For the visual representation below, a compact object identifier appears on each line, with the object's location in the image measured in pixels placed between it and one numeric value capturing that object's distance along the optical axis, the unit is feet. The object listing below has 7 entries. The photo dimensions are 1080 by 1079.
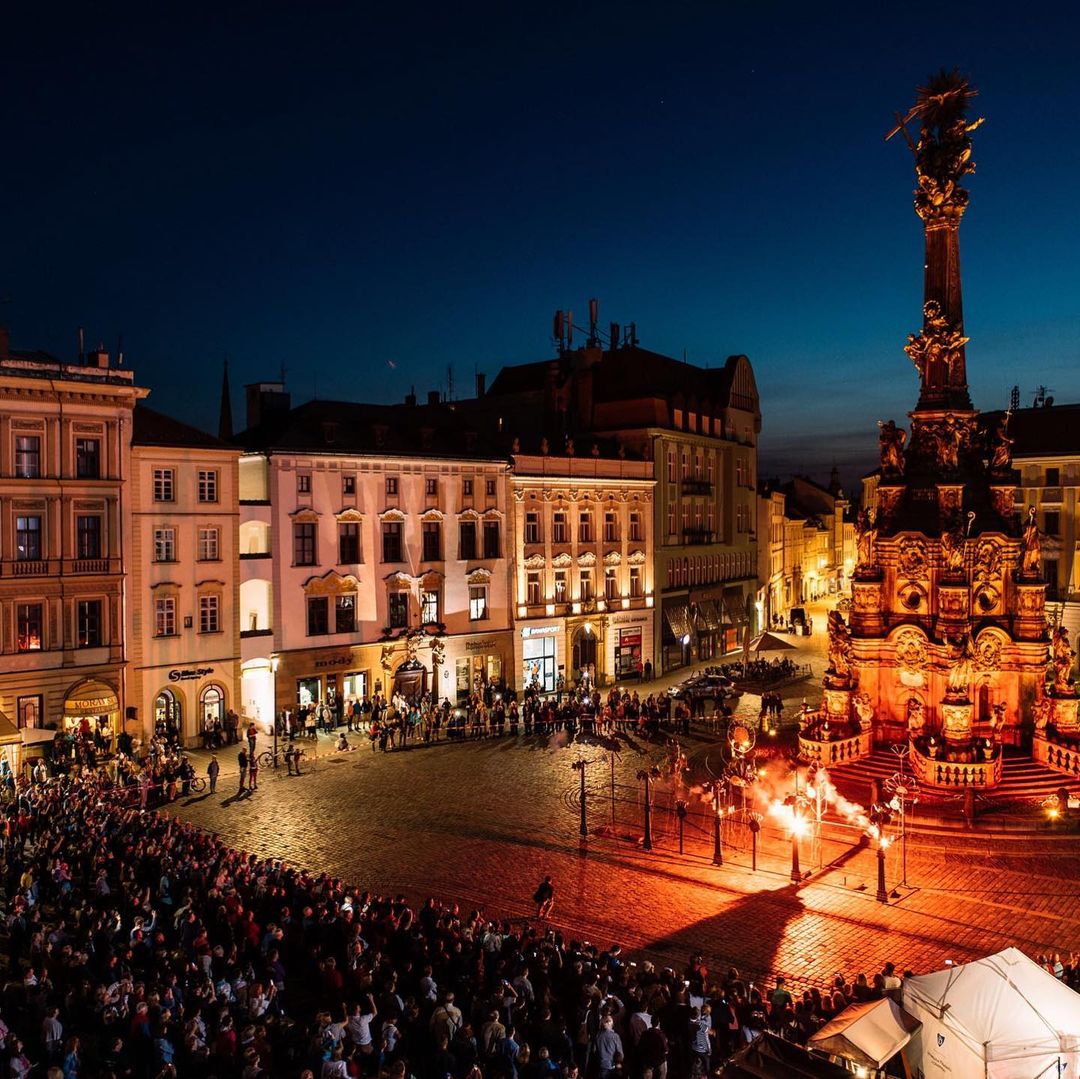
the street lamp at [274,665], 148.66
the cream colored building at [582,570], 181.57
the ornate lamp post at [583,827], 96.58
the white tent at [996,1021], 45.70
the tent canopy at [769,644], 156.76
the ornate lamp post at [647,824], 91.40
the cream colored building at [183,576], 135.85
